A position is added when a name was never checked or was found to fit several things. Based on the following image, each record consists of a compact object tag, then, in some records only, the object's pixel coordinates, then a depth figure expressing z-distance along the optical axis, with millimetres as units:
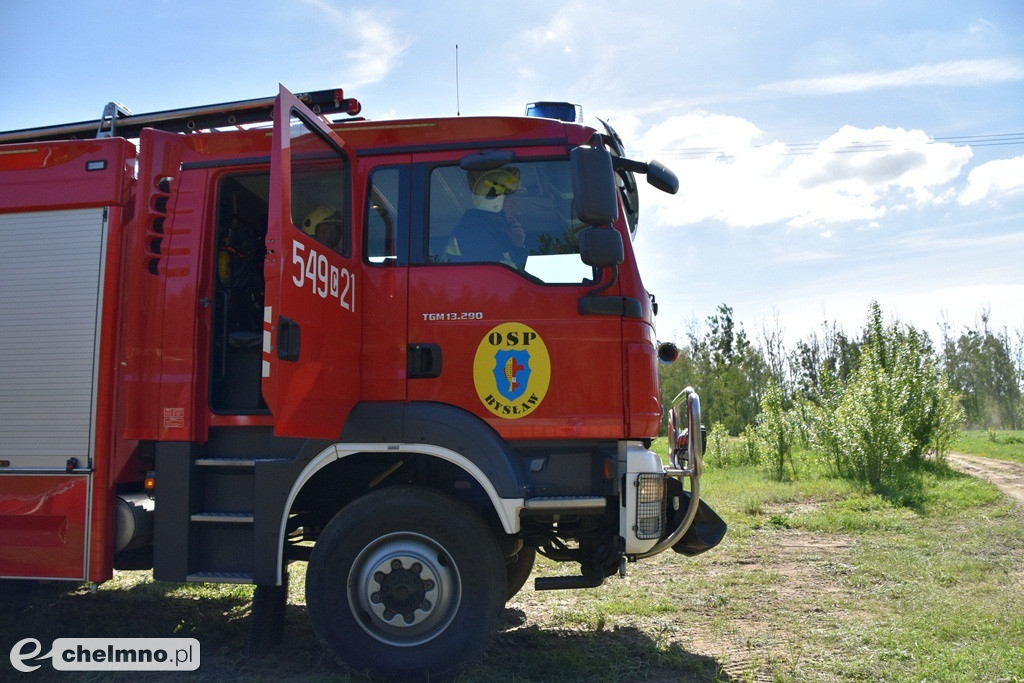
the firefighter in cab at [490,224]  4457
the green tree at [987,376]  27875
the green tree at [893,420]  12234
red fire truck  4168
